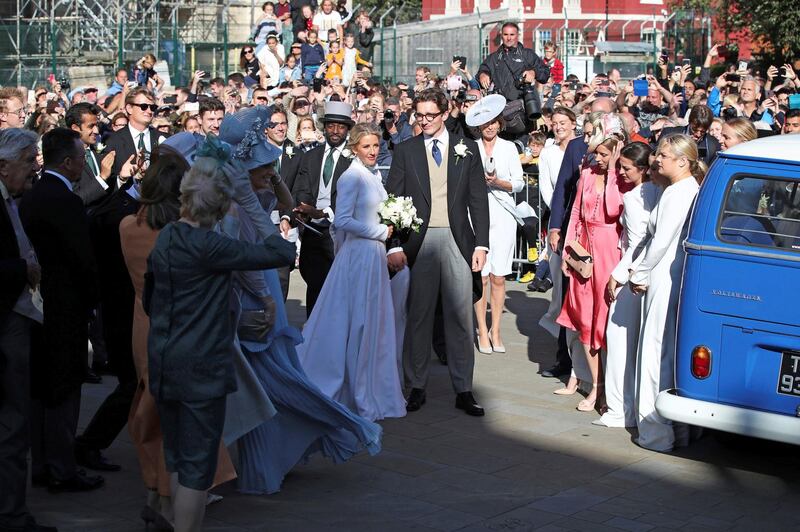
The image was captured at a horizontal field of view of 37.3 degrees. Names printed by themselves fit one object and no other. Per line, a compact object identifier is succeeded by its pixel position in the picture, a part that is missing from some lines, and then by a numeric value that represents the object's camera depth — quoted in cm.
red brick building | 5241
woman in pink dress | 868
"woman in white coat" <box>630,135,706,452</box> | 775
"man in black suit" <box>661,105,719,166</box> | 1087
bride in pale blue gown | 857
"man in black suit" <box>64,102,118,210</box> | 938
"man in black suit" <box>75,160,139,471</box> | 715
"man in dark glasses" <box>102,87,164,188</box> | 1106
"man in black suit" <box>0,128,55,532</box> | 588
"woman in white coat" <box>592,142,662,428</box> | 824
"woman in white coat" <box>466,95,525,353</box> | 1094
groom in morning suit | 876
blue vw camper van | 680
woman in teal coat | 536
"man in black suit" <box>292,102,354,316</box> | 989
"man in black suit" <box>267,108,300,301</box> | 1019
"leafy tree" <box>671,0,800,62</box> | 2877
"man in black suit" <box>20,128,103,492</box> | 658
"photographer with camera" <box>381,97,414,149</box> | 1585
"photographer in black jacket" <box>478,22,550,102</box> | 1614
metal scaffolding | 2492
